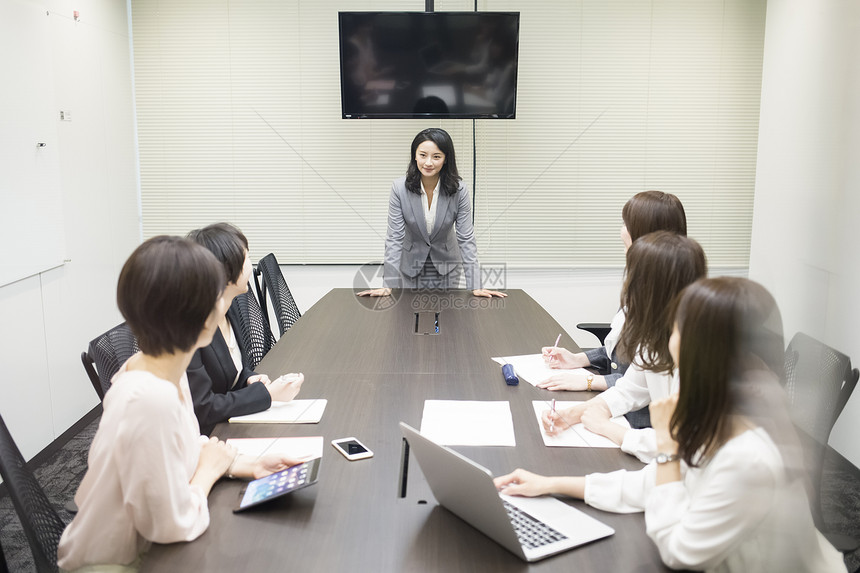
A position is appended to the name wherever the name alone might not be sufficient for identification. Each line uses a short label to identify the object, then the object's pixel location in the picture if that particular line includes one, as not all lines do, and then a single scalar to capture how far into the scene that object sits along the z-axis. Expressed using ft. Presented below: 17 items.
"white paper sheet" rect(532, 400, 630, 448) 6.24
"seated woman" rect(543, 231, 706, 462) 6.18
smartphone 5.96
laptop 4.33
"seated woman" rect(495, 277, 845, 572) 3.67
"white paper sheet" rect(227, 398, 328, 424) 6.77
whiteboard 10.64
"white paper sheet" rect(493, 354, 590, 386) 8.09
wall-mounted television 14.56
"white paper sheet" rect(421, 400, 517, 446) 6.36
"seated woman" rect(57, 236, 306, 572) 4.45
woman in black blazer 6.73
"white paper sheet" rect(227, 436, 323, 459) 6.07
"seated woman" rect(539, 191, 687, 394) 7.73
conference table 4.50
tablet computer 5.04
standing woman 13.07
